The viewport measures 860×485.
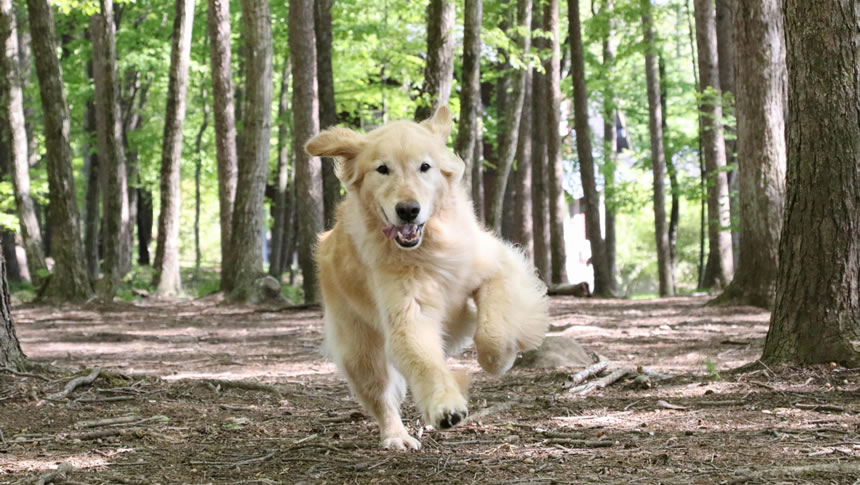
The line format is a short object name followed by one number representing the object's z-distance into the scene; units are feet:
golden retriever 14.65
